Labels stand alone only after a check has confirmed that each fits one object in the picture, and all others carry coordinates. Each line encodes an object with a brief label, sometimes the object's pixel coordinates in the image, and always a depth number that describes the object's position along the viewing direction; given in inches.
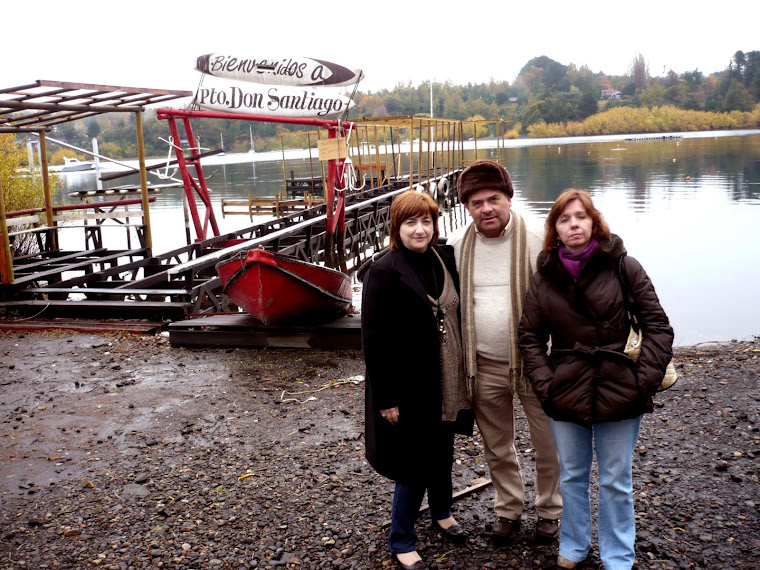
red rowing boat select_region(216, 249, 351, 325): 267.6
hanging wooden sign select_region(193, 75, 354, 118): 385.1
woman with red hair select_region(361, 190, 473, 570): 114.9
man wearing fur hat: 116.1
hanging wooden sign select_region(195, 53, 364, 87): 380.8
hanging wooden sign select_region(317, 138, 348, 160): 394.0
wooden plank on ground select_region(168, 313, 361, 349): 267.0
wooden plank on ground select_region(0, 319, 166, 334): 303.9
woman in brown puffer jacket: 104.0
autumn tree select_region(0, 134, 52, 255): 700.0
